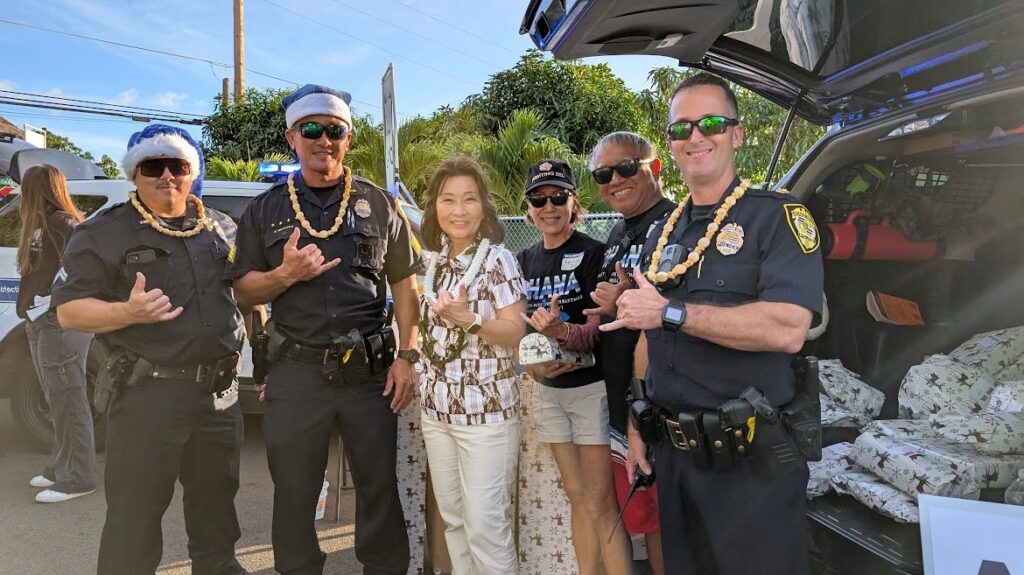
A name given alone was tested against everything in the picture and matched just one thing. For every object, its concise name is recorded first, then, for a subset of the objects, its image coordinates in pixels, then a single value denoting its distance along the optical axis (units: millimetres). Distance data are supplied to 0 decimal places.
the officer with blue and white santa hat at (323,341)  2523
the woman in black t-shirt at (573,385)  2535
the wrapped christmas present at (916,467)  2004
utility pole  20094
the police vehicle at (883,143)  1956
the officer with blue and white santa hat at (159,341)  2518
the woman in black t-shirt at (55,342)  4066
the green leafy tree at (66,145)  35912
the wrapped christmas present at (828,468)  2385
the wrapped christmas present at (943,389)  2469
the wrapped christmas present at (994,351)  2602
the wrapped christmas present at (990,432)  2051
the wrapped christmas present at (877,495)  2039
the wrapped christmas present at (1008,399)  2178
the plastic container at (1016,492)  1798
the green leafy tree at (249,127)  18844
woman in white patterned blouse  2414
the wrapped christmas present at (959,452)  2002
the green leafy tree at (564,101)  14555
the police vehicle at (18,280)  4629
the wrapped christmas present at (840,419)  2740
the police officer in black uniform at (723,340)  1709
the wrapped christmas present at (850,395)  2809
